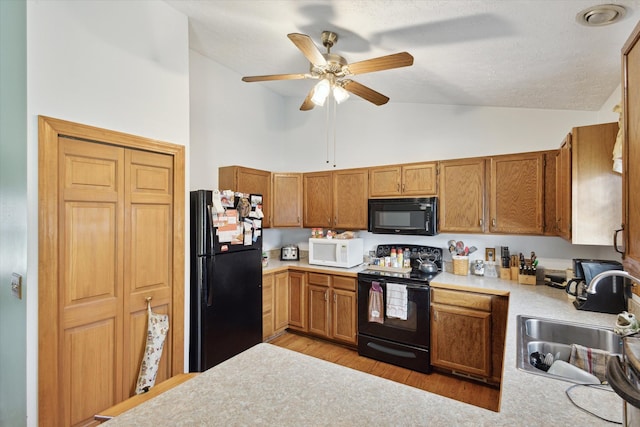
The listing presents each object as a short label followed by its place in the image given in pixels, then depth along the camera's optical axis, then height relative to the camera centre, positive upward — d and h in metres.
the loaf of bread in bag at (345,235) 3.56 -0.27
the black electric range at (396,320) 2.84 -1.04
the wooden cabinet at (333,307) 3.26 -1.04
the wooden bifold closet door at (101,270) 1.69 -0.37
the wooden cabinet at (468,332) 2.56 -1.04
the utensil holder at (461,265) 3.05 -0.52
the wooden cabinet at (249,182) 3.32 +0.34
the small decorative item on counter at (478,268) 3.03 -0.55
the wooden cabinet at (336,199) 3.54 +0.16
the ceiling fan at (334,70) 1.75 +0.93
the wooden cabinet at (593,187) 1.81 +0.15
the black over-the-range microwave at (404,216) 3.06 -0.04
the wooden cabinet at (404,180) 3.15 +0.34
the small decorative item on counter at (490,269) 3.03 -0.57
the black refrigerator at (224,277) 2.50 -0.57
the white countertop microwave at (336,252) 3.42 -0.46
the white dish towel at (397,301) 2.91 -0.84
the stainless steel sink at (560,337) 1.59 -0.67
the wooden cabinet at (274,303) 3.41 -1.04
